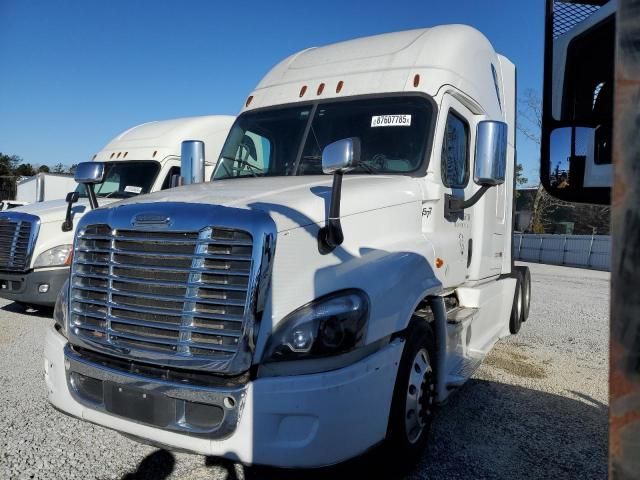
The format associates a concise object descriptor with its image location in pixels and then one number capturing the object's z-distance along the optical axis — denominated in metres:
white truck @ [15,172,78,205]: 15.46
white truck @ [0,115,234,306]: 7.26
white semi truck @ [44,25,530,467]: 2.63
